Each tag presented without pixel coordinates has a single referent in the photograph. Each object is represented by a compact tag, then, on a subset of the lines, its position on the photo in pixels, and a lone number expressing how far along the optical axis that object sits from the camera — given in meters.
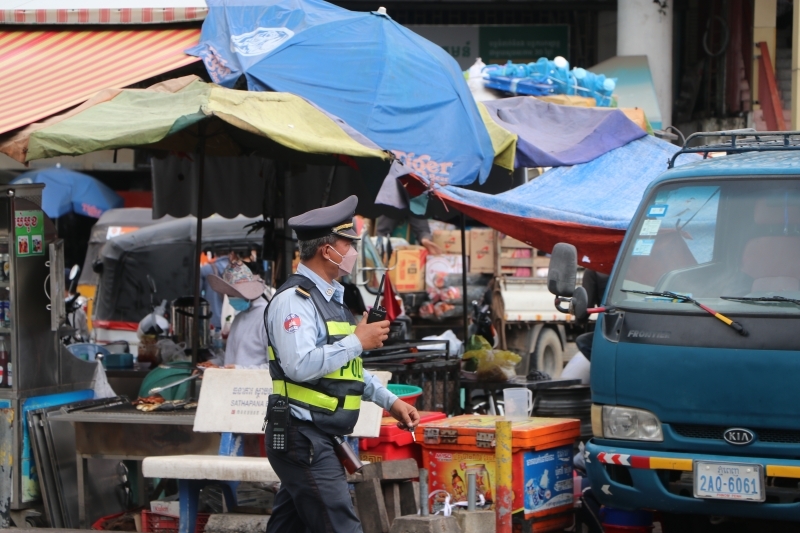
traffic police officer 9.04
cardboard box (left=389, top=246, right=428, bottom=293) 29.30
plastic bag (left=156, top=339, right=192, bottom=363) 20.56
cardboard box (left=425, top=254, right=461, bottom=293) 29.23
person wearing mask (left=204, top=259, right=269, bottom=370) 16.11
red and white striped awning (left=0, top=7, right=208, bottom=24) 19.16
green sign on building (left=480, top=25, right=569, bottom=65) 46.06
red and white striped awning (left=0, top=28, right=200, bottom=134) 15.82
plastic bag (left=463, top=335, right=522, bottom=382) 18.58
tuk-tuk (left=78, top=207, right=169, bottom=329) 37.87
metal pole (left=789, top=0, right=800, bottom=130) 32.94
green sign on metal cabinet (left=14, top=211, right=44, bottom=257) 14.80
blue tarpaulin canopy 16.08
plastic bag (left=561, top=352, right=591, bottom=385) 17.58
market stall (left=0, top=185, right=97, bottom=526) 14.63
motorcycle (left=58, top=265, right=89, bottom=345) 16.70
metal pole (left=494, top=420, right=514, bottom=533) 12.13
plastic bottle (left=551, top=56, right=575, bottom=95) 25.59
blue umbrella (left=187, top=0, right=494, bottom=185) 16.61
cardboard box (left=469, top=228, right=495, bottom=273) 30.45
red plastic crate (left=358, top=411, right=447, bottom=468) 13.20
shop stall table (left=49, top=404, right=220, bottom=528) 14.59
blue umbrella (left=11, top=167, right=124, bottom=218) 40.94
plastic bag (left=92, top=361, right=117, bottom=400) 16.36
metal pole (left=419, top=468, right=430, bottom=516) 11.19
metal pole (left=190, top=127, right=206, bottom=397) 16.64
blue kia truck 10.64
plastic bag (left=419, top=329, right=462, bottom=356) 21.37
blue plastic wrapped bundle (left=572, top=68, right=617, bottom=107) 25.69
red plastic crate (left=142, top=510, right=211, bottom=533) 14.11
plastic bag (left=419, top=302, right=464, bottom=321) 28.41
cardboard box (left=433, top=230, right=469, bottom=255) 31.37
